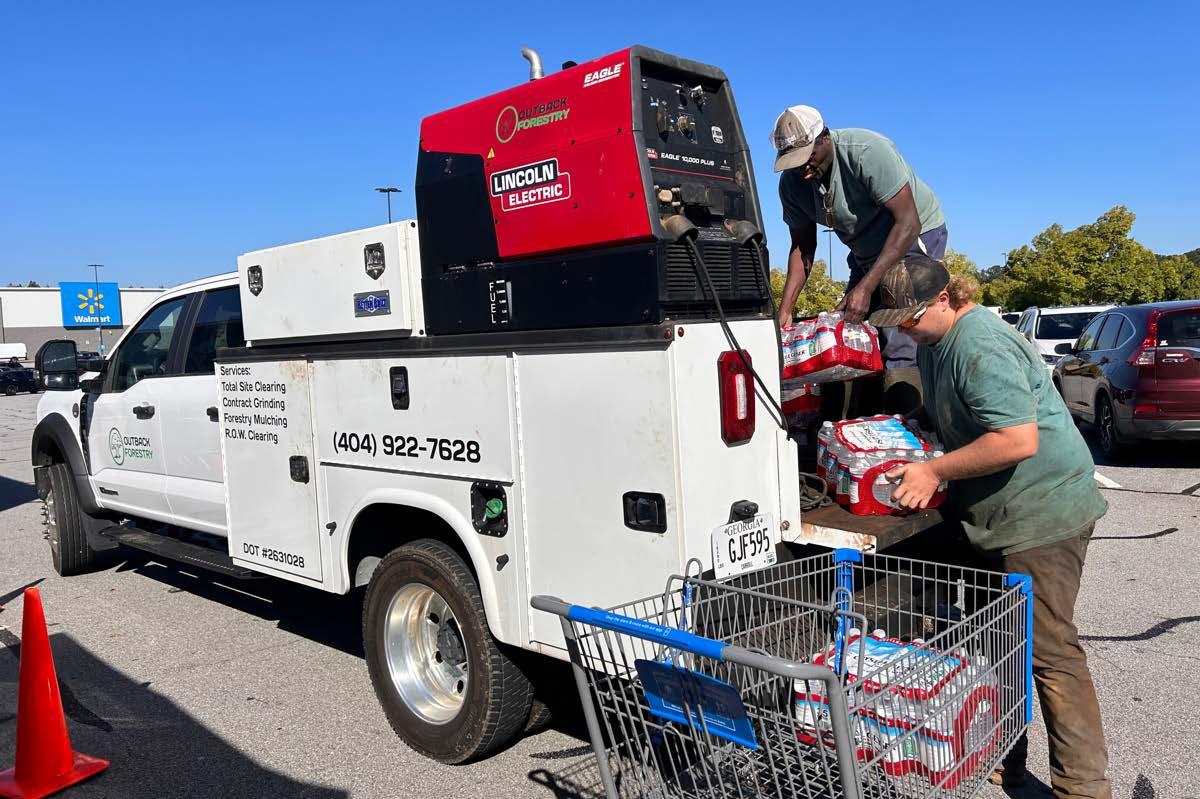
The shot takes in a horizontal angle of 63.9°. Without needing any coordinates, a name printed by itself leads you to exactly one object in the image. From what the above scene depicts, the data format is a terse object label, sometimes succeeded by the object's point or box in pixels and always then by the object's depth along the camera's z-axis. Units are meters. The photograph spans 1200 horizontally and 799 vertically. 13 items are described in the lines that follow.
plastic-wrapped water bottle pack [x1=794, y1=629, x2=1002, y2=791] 2.33
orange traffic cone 3.98
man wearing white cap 4.25
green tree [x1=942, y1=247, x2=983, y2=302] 35.22
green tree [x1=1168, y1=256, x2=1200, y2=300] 39.75
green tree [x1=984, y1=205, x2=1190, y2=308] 36.09
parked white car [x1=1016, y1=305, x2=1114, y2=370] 17.58
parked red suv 9.66
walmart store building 68.00
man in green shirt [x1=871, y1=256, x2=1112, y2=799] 3.09
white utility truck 3.21
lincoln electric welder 3.29
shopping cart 2.27
